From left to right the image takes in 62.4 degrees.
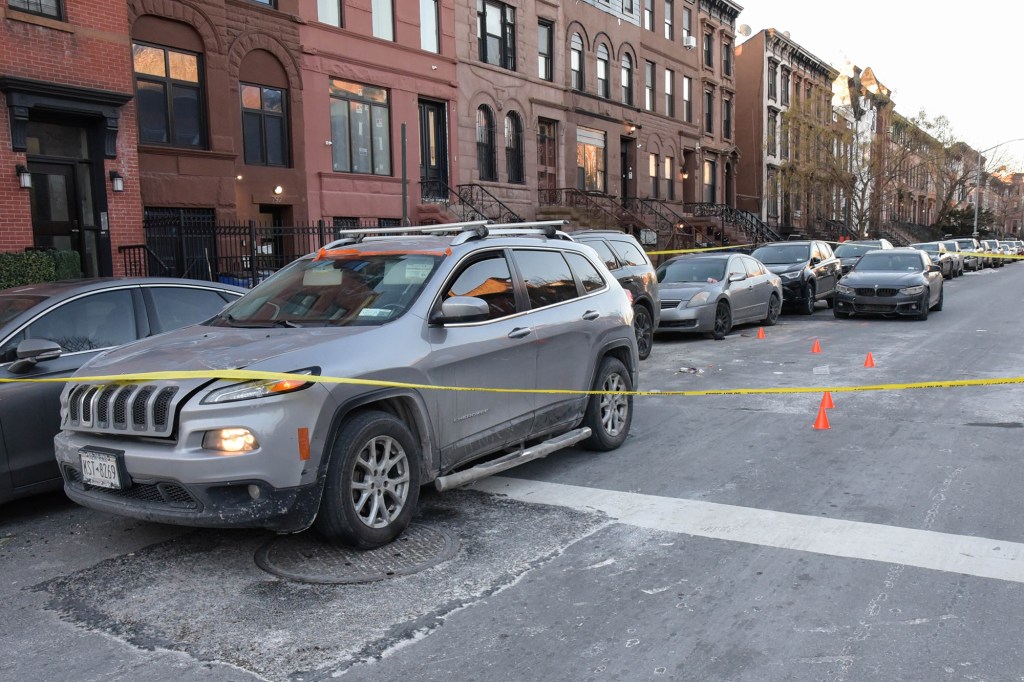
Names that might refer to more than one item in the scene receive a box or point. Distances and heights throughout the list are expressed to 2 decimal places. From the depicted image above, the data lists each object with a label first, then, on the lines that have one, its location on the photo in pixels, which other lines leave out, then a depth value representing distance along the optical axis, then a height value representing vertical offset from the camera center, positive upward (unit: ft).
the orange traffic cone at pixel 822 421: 26.14 -5.41
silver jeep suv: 14.51 -2.58
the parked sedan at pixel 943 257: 110.32 -1.79
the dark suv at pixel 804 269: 64.23 -1.74
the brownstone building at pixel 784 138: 144.46 +19.39
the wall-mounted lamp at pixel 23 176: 44.47 +4.65
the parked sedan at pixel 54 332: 18.12 -1.64
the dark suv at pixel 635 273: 41.75 -1.13
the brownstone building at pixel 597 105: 84.79 +17.65
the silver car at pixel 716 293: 49.16 -2.71
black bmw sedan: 56.44 -2.81
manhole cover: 15.16 -5.63
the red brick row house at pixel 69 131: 44.19 +7.41
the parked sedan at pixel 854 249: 88.99 -0.33
